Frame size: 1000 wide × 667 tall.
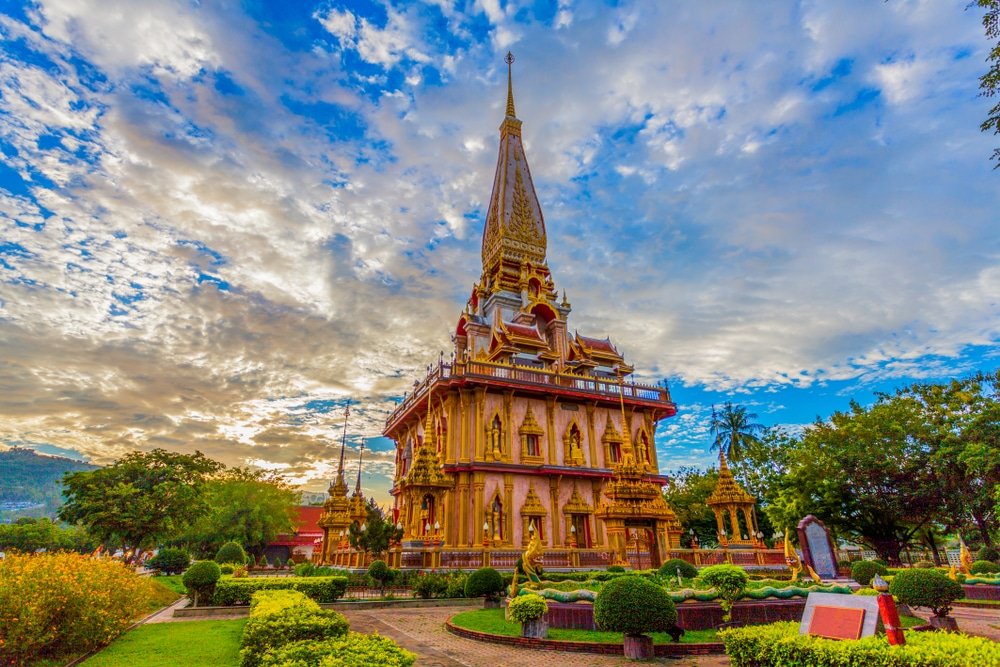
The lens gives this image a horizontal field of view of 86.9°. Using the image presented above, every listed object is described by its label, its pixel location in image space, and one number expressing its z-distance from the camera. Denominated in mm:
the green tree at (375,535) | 20125
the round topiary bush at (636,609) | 8609
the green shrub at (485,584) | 15109
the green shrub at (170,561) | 29047
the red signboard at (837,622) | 5836
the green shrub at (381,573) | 17984
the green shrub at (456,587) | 17672
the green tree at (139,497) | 25484
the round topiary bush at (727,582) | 10227
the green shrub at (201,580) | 15258
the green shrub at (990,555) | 26688
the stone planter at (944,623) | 10238
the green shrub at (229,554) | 24219
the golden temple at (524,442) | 21250
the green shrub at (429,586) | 17469
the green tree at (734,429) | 41000
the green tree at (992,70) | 10164
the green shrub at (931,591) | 10342
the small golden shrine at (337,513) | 25781
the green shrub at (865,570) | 16375
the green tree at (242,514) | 38375
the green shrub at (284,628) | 6539
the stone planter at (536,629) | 9891
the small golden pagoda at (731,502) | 23500
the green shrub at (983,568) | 20327
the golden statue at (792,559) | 14960
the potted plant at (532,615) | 9875
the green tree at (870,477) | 26000
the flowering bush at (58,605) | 7801
